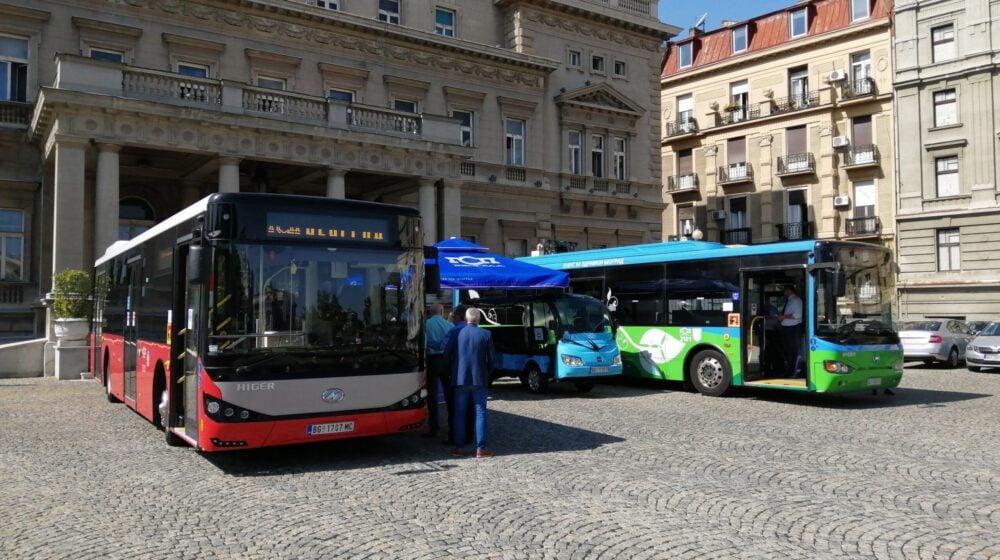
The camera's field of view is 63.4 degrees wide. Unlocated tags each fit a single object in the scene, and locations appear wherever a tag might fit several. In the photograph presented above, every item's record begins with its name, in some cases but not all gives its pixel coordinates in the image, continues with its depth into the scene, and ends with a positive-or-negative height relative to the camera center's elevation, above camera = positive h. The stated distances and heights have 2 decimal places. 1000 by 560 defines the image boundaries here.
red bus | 8.21 -0.14
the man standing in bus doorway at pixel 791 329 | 14.52 -0.44
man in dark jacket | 9.59 -0.65
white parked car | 22.65 -1.38
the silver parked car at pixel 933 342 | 24.89 -1.18
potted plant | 18.58 +0.11
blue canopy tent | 15.48 +0.69
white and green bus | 13.97 -0.12
